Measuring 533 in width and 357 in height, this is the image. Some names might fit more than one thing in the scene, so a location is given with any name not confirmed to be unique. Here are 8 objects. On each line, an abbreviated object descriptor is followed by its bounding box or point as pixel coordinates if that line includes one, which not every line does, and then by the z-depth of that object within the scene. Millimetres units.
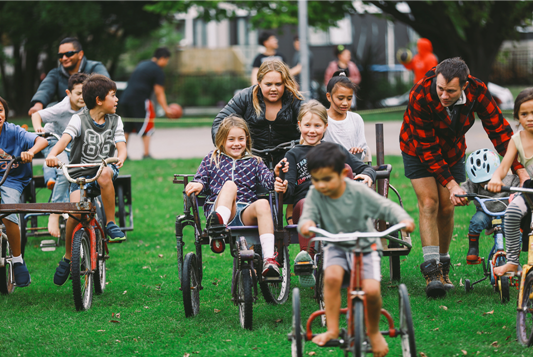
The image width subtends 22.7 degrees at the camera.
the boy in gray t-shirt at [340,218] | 7330
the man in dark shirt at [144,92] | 26427
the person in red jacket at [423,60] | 29231
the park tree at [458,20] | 41222
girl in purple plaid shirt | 10216
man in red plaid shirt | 10716
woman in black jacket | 11790
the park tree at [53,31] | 51214
